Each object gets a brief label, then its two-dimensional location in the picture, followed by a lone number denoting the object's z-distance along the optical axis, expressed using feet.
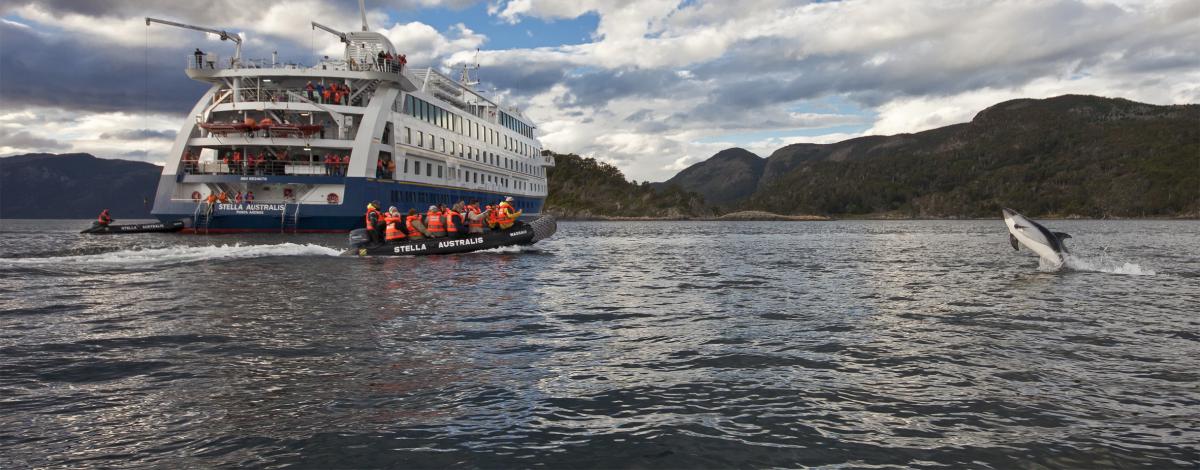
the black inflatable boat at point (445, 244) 83.46
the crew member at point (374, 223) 85.33
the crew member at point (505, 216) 95.40
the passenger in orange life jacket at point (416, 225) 89.66
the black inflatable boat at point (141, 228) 134.62
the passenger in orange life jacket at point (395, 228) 85.51
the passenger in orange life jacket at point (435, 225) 88.38
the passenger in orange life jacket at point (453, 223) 89.71
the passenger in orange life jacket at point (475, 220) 93.68
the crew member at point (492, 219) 96.88
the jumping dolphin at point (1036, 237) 66.08
